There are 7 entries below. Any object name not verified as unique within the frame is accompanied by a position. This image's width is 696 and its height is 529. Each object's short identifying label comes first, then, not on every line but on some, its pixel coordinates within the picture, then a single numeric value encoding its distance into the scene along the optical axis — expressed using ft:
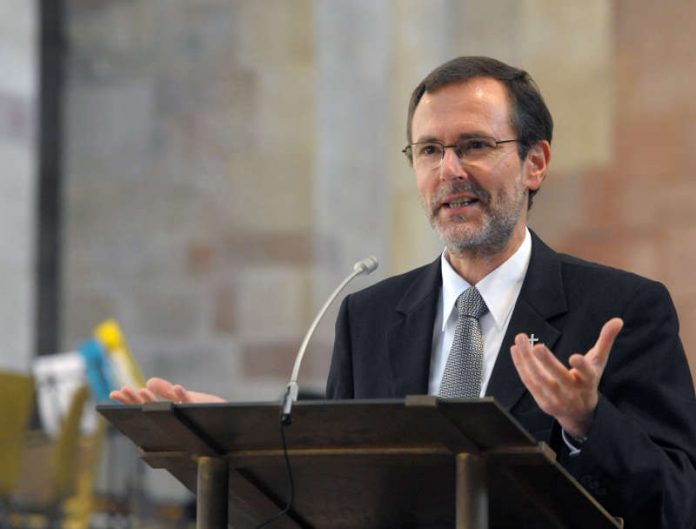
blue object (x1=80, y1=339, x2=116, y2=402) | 60.80
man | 24.12
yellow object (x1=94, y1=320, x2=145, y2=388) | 60.44
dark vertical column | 75.25
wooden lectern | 21.22
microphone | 21.62
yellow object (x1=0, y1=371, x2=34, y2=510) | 54.65
